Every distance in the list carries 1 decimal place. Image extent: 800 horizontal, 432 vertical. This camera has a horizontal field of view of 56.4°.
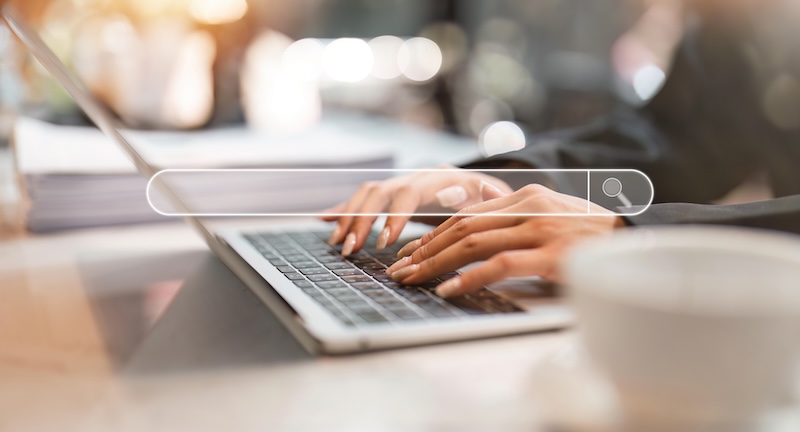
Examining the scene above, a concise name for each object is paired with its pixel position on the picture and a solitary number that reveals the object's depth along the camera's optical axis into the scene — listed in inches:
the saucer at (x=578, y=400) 11.1
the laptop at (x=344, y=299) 15.6
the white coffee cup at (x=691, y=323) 9.7
